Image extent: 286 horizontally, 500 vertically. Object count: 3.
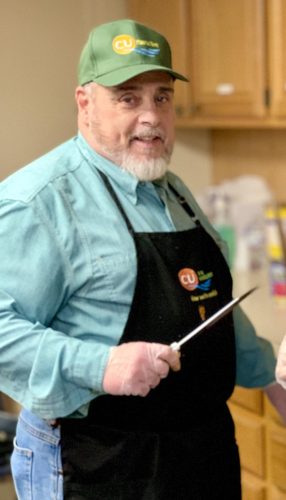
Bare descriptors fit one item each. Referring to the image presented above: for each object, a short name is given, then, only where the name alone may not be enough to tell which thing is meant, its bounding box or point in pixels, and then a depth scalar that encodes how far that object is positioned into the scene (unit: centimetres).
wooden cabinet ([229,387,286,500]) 222
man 142
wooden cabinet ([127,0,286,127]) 247
